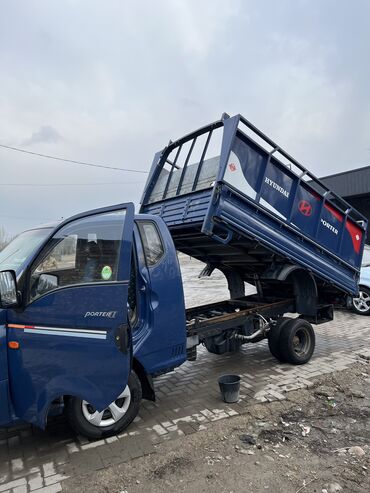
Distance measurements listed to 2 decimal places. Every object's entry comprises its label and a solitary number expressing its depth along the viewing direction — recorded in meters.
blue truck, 3.38
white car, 9.65
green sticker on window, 3.64
